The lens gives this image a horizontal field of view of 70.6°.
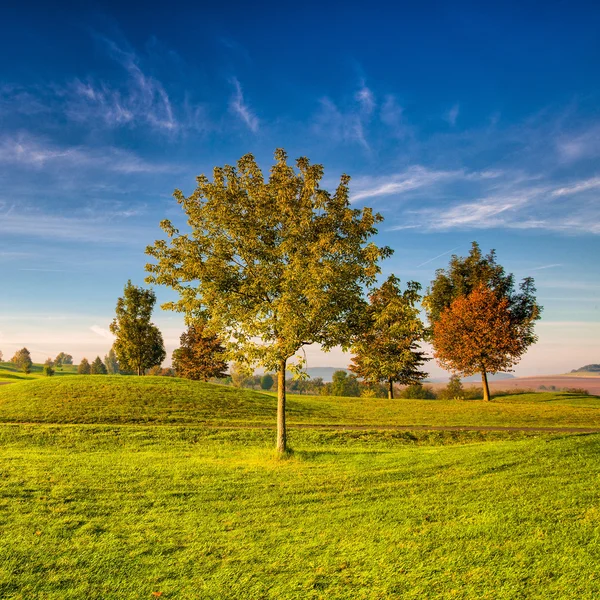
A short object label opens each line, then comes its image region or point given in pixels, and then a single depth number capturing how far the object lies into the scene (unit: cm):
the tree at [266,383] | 15338
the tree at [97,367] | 12798
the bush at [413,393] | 6431
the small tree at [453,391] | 6147
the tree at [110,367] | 18556
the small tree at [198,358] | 5666
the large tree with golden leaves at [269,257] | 1412
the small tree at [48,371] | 8238
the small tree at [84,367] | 12520
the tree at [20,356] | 13075
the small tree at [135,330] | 5075
